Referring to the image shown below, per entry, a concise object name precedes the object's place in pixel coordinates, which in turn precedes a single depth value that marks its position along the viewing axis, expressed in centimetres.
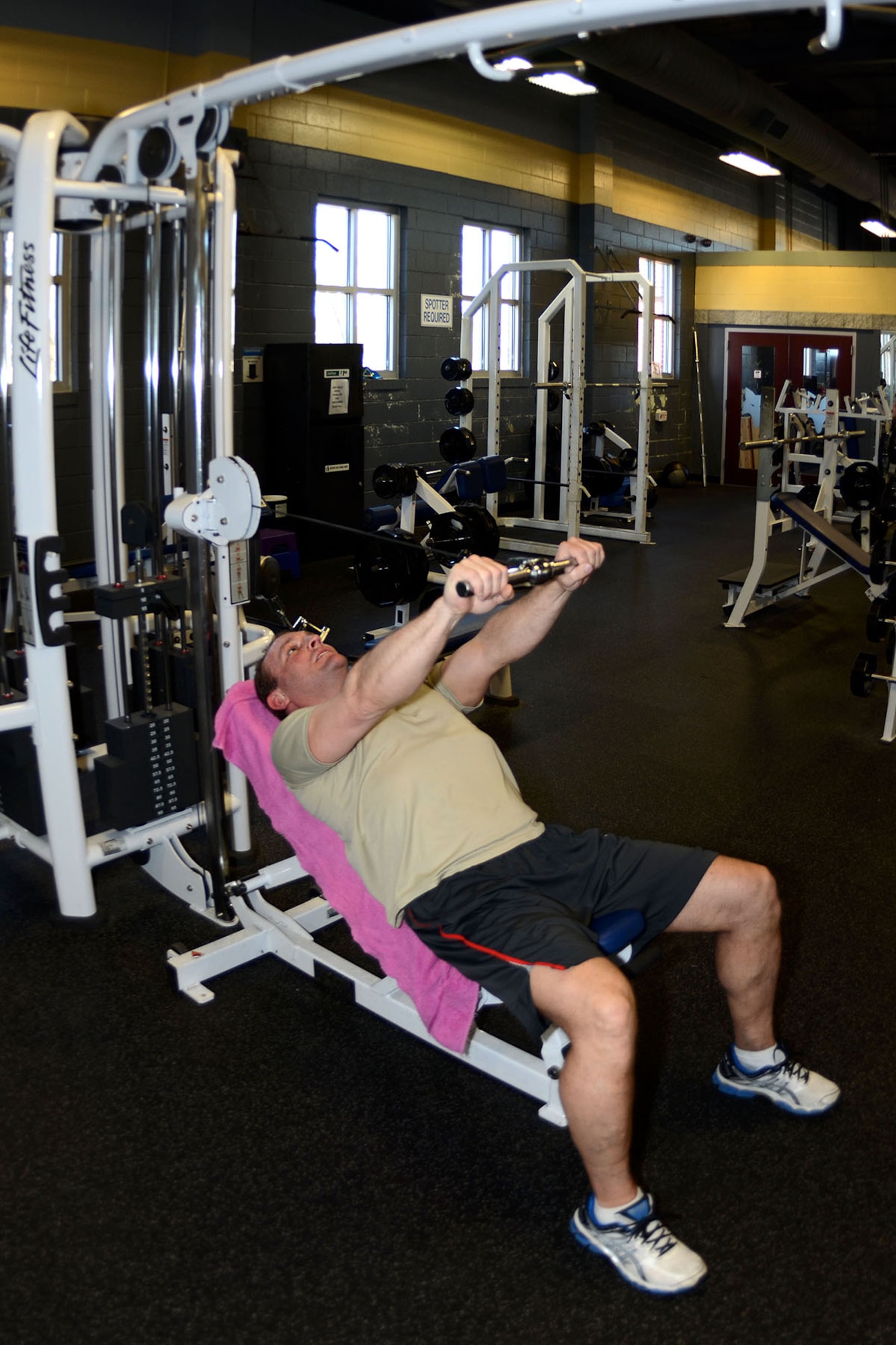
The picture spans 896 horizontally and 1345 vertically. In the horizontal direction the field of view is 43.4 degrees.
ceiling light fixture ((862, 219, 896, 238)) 1205
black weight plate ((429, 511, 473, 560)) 498
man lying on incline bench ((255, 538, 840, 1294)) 147
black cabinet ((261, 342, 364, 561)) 622
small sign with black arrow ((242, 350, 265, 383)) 629
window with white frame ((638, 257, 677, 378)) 1069
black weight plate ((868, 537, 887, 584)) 393
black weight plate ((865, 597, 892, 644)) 372
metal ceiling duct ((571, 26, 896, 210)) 617
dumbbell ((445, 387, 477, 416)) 620
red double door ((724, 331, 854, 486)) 1061
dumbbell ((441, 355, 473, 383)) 613
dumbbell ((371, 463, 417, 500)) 467
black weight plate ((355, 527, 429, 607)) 420
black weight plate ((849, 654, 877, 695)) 371
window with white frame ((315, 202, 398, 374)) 689
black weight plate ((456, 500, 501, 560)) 515
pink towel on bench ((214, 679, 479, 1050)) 172
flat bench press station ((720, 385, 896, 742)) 375
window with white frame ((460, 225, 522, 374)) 811
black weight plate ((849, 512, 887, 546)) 425
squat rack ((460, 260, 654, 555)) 641
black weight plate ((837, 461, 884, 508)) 609
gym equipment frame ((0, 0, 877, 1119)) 202
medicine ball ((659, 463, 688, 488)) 1061
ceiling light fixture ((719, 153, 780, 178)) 956
